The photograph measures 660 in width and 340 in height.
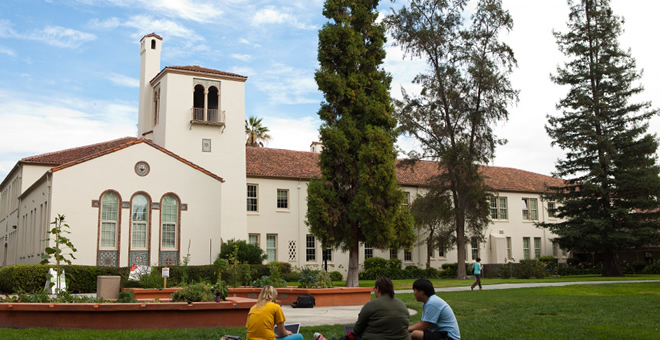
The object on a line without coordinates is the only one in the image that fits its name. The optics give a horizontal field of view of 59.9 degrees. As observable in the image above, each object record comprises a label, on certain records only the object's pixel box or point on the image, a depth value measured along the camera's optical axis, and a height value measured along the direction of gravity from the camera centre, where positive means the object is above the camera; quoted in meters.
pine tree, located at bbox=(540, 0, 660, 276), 34.78 +5.45
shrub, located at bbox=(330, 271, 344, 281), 36.50 -2.35
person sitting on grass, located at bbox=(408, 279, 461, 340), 7.04 -0.98
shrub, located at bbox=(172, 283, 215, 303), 11.39 -1.08
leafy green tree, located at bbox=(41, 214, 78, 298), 11.48 -0.21
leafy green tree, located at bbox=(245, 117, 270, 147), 58.05 +10.79
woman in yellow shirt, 7.10 -0.99
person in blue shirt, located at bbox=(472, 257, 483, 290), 23.55 -1.30
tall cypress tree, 23.91 +3.90
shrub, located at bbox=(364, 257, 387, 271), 38.66 -1.62
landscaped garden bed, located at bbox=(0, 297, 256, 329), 10.33 -1.36
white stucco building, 27.33 +2.59
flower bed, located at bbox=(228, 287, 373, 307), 17.11 -1.69
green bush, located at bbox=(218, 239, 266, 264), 30.90 -0.63
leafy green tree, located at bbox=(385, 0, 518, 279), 34.44 +8.47
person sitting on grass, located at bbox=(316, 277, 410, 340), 6.61 -0.92
